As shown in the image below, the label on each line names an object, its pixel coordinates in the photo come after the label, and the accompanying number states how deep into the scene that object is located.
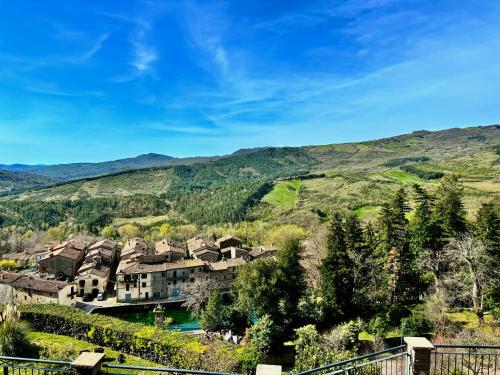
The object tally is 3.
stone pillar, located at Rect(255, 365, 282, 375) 5.55
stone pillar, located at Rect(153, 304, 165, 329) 30.20
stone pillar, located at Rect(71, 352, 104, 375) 5.85
